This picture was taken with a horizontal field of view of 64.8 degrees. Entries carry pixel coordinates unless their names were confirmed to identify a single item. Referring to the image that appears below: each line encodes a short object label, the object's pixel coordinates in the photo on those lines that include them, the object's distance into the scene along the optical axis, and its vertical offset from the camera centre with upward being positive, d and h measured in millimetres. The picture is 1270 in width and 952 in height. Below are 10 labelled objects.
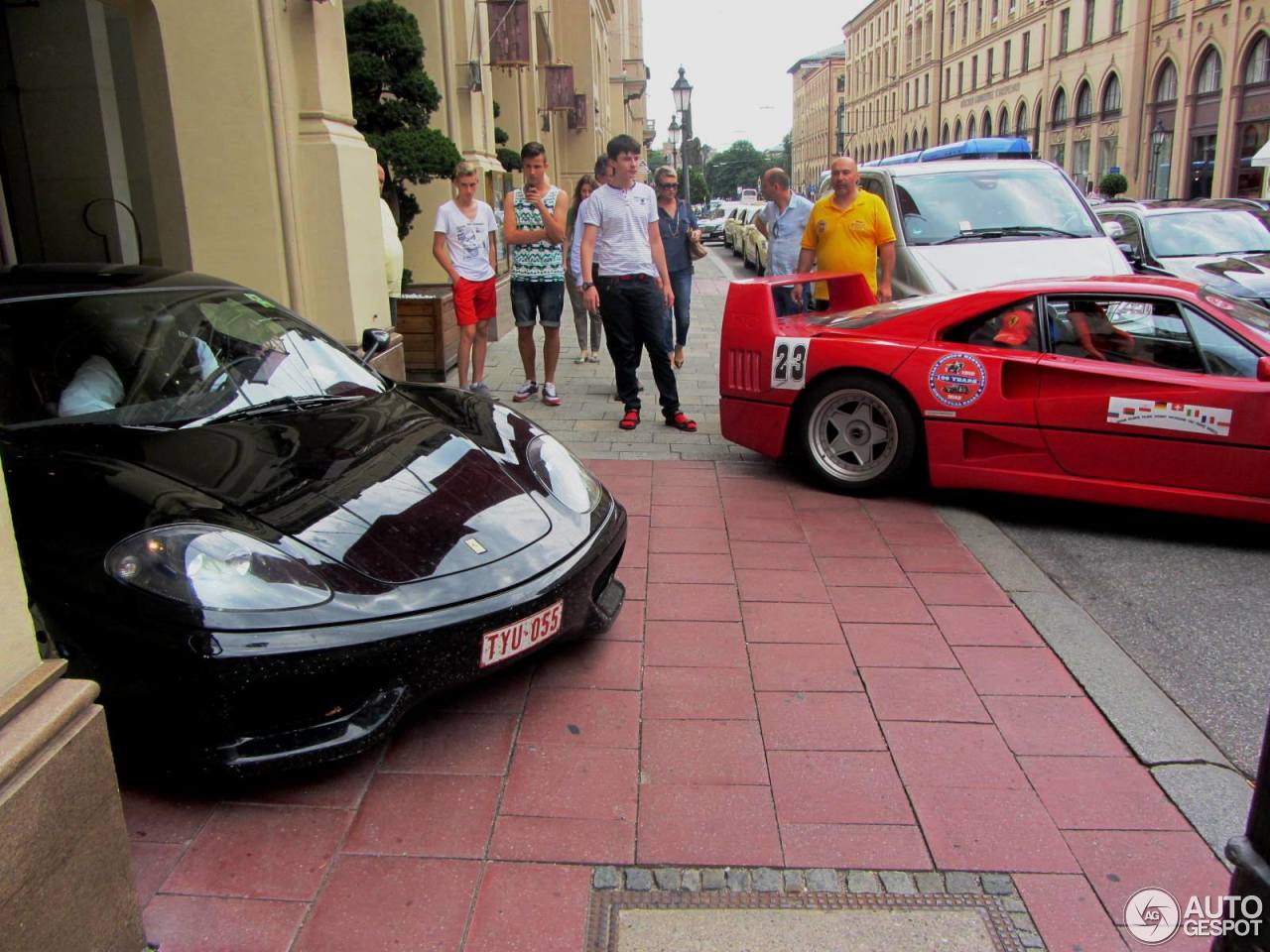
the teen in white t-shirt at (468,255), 7324 -171
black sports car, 2502 -804
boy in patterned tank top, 7406 -115
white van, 7418 -85
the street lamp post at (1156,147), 40875 +2507
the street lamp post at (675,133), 28936 +2683
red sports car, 4508 -843
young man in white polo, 6520 -235
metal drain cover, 2188 -1536
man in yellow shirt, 7066 -73
